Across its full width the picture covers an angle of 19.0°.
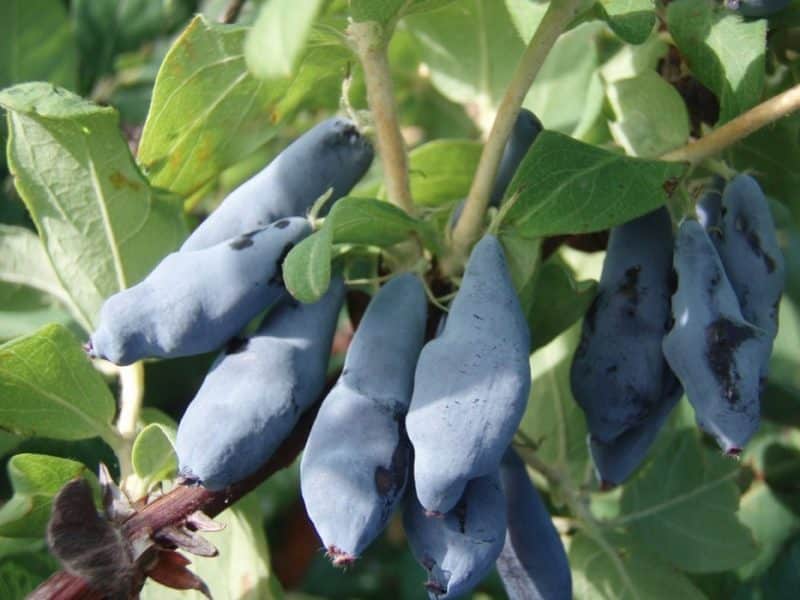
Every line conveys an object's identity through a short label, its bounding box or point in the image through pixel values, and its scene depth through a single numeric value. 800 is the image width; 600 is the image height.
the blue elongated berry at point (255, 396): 0.22
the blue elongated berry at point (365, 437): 0.21
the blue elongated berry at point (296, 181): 0.23
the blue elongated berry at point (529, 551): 0.24
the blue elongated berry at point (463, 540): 0.22
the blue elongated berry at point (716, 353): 0.22
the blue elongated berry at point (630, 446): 0.24
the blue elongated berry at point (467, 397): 0.21
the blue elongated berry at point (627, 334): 0.24
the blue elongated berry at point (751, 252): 0.23
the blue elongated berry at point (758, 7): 0.24
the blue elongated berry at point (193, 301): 0.22
